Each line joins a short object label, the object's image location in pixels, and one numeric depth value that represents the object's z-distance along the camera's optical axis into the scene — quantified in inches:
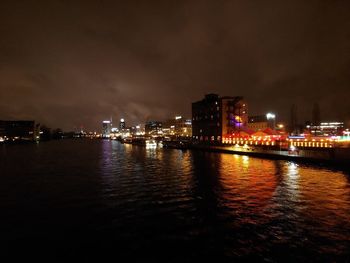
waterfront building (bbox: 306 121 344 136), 7074.8
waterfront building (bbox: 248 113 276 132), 7198.3
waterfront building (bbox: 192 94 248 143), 4306.1
